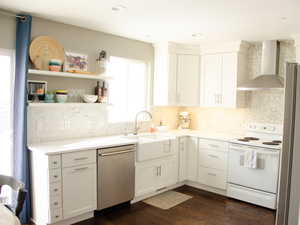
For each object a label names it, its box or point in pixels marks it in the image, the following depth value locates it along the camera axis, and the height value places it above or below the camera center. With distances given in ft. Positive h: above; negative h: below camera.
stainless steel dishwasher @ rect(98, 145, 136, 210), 10.69 -3.27
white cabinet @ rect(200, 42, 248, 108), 14.17 +1.34
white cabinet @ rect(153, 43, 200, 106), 14.96 +1.29
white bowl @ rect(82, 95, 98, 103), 11.79 -0.10
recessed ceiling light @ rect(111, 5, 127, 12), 9.09 +3.06
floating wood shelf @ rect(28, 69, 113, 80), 10.21 +0.85
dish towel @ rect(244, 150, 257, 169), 12.23 -2.75
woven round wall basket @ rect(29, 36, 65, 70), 10.43 +1.80
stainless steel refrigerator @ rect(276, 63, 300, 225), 5.04 -0.98
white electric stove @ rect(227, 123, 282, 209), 11.88 -3.25
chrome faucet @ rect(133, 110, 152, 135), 14.06 -1.39
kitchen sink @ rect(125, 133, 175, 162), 12.10 -2.29
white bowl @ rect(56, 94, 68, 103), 10.88 -0.12
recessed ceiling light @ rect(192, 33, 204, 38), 12.89 +3.08
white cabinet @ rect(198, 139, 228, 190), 13.53 -3.35
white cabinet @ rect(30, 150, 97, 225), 9.35 -3.31
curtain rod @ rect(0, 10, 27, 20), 9.61 +2.90
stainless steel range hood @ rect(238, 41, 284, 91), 13.10 +1.55
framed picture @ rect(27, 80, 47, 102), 10.30 +0.18
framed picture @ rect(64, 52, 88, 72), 11.62 +1.50
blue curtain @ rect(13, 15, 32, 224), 9.91 -0.40
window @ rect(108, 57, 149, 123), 13.88 +0.46
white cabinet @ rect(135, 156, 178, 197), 12.29 -3.79
